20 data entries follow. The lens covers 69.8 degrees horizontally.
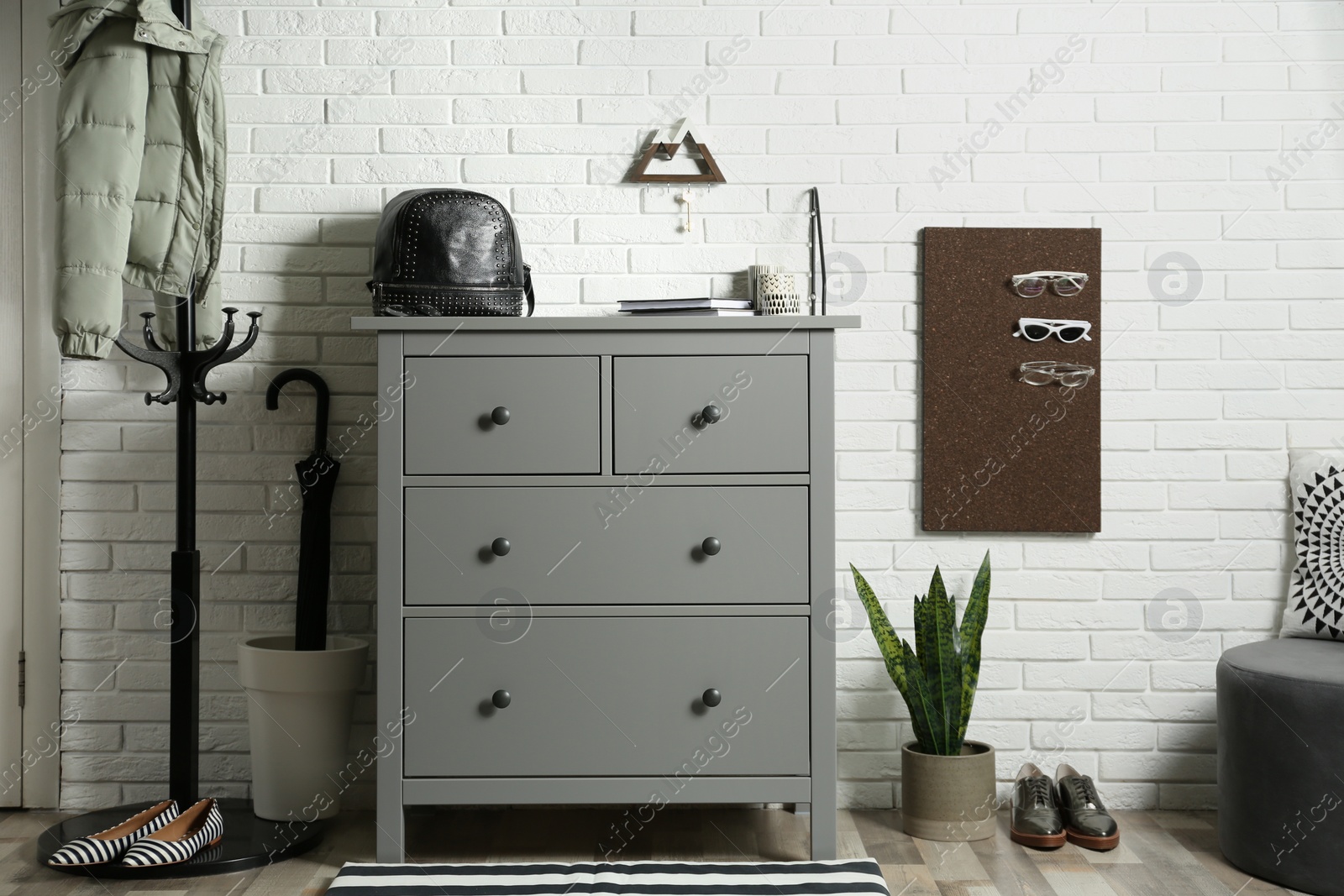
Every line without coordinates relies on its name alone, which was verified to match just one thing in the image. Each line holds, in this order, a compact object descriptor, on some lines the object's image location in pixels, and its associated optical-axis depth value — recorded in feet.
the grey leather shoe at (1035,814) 7.36
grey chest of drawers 6.73
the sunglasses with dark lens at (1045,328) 8.34
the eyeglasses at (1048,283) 8.34
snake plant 7.59
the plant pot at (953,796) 7.59
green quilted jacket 6.64
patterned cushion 7.83
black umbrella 7.87
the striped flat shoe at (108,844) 6.79
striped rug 6.43
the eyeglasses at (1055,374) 8.36
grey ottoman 6.42
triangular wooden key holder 8.30
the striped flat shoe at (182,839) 6.79
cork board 8.35
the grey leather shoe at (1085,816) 7.37
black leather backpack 6.96
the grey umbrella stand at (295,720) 7.56
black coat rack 7.30
